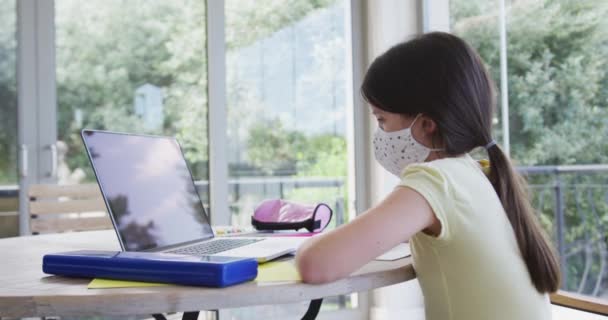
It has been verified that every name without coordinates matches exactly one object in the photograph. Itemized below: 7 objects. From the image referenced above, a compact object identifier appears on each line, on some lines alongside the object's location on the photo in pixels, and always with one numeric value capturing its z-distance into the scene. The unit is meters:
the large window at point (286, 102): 3.11
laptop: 1.04
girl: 0.81
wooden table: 0.73
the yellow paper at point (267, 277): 0.79
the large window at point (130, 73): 2.88
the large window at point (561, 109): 2.72
